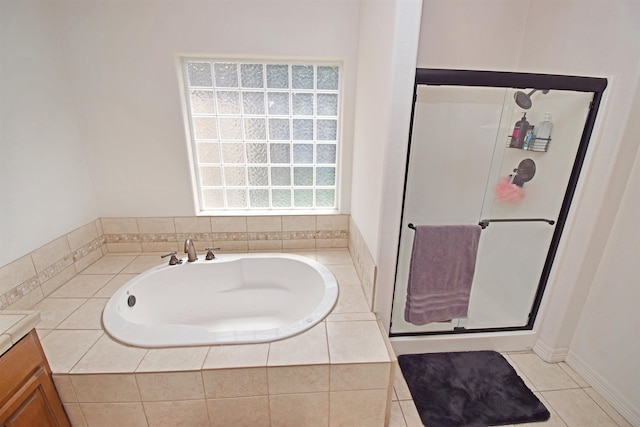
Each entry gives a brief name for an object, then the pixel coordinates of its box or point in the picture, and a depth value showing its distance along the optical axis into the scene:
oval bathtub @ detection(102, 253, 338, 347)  1.80
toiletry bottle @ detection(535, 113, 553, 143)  1.63
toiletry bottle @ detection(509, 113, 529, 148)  1.69
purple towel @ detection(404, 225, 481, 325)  1.57
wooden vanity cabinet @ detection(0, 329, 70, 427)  0.92
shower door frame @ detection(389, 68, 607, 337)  1.24
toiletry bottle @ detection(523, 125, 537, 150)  1.69
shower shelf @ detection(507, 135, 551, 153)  1.67
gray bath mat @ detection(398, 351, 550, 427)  1.38
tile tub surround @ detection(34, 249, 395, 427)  1.16
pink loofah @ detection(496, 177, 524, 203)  1.79
